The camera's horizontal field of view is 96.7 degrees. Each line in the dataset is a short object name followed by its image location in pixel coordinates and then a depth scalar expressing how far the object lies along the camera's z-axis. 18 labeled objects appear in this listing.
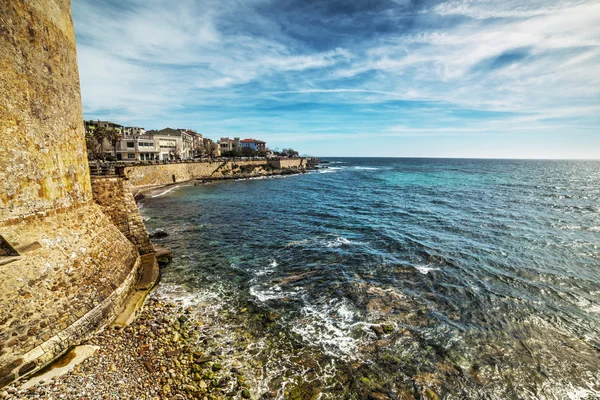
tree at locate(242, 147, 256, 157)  119.88
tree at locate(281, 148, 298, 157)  157.02
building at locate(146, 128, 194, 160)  74.61
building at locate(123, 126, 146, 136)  94.00
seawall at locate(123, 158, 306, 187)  50.71
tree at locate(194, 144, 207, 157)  100.70
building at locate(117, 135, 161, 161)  67.62
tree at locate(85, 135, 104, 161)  51.66
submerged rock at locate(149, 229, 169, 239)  22.59
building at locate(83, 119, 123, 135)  85.44
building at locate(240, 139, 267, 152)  138.62
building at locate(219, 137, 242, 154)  132.88
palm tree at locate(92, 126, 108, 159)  53.62
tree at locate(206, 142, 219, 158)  98.44
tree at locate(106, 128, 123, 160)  56.31
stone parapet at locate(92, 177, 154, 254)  14.70
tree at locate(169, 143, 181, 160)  79.31
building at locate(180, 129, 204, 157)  101.84
